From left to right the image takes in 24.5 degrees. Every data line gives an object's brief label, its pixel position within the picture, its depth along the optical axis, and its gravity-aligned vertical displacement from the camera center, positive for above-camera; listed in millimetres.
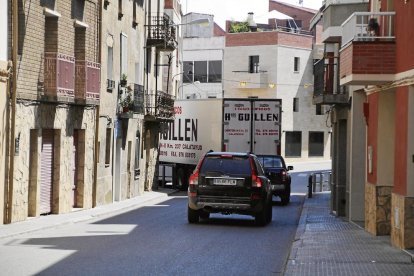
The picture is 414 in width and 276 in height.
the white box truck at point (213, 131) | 35312 +309
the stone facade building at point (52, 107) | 23078 +764
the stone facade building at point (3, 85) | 21625 +1122
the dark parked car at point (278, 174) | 33938 -1272
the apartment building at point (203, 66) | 78294 +5969
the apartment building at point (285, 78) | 75812 +4892
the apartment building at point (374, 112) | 16281 +633
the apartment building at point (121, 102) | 31969 +1235
